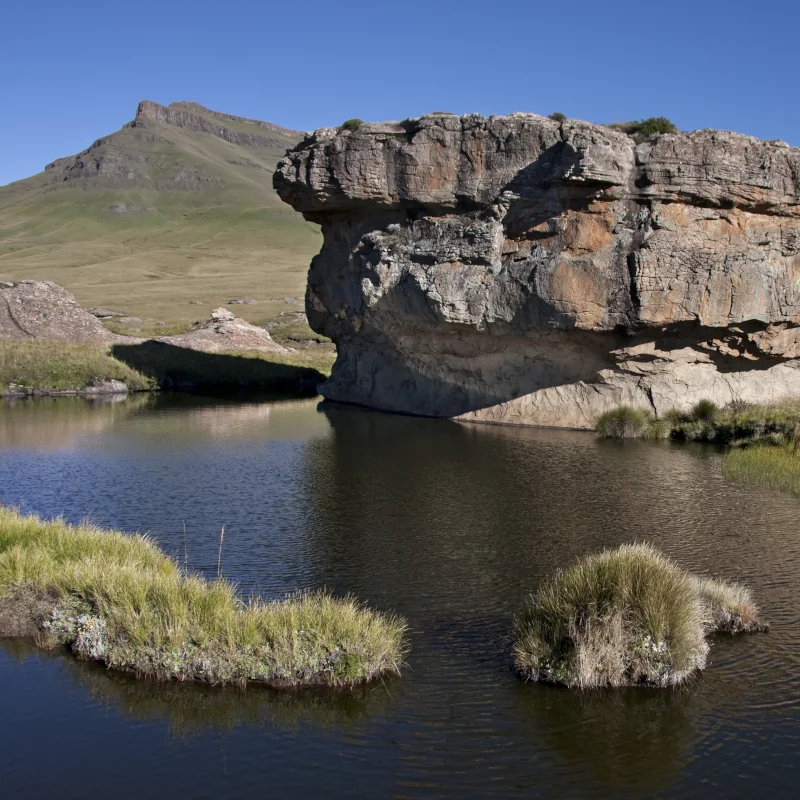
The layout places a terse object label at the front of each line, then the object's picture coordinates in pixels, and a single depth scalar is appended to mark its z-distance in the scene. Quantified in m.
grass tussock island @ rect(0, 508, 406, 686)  10.84
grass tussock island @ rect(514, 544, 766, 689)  10.74
